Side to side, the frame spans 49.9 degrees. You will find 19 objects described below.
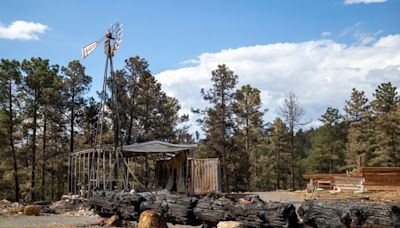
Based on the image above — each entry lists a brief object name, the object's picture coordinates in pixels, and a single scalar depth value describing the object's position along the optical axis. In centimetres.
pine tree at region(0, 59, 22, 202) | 2966
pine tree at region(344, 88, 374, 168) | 4116
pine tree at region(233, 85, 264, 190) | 3888
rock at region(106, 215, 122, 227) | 1317
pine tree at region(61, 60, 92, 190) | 3309
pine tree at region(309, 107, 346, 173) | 4631
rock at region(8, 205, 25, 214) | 1816
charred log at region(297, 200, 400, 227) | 774
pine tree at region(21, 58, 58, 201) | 3050
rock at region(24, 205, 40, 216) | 1748
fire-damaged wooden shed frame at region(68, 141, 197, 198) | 2036
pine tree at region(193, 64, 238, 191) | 3666
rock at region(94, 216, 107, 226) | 1343
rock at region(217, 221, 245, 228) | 972
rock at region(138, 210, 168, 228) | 1089
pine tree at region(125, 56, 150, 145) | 3425
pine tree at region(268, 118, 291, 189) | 4342
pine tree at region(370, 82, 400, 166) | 3897
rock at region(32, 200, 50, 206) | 2225
